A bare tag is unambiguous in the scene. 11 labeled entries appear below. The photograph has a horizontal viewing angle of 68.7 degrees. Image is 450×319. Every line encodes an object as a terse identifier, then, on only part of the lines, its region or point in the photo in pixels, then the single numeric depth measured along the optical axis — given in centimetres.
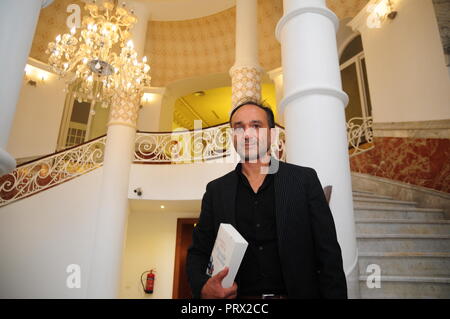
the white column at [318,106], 225
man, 146
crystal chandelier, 625
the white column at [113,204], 682
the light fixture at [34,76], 1018
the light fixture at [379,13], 711
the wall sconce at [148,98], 1169
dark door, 915
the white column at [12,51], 202
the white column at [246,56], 801
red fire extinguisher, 905
